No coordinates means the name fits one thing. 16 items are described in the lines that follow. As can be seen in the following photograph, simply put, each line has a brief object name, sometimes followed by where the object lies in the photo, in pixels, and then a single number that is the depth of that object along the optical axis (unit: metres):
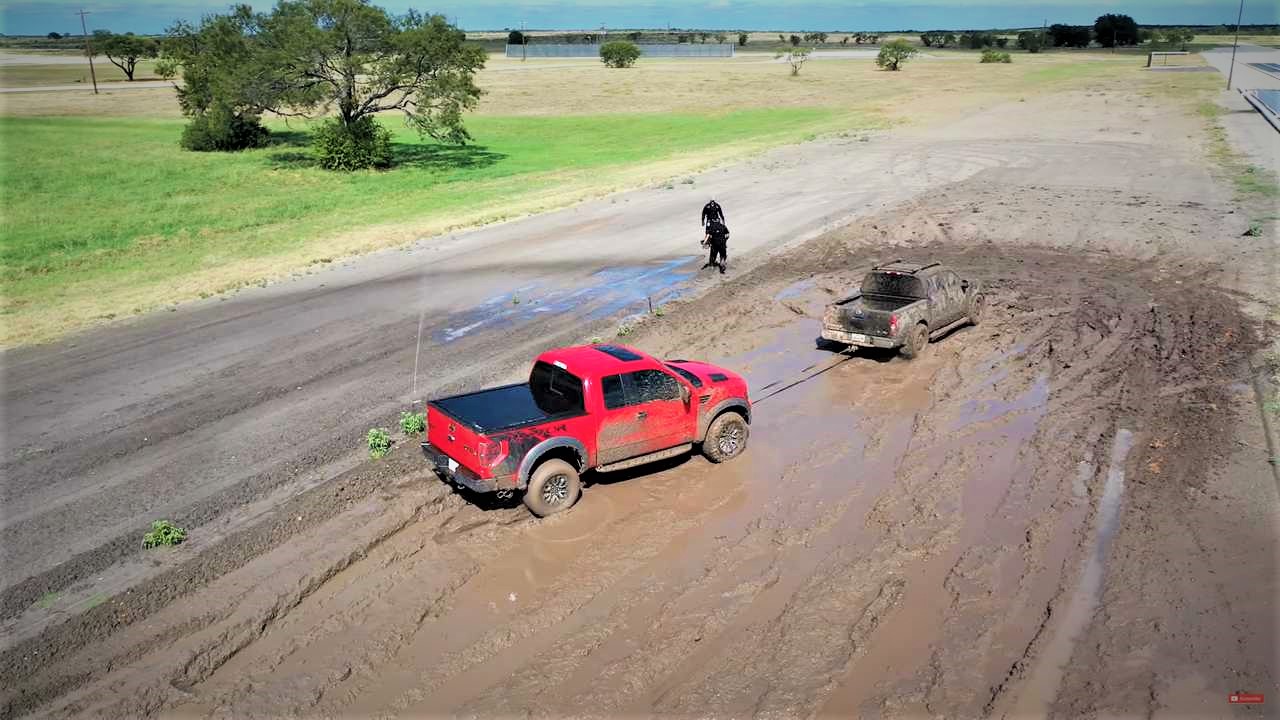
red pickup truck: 10.55
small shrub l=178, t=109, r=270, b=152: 48.69
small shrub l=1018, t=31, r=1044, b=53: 159.00
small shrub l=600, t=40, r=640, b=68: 109.81
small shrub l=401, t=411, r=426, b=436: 13.63
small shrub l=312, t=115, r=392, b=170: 43.25
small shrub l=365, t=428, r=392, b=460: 12.95
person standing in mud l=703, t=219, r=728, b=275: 23.23
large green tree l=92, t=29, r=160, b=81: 99.19
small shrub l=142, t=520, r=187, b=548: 10.58
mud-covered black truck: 16.38
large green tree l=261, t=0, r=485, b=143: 41.12
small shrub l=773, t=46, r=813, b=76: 97.05
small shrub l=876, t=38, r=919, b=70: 104.88
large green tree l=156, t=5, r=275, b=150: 41.25
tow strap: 15.40
